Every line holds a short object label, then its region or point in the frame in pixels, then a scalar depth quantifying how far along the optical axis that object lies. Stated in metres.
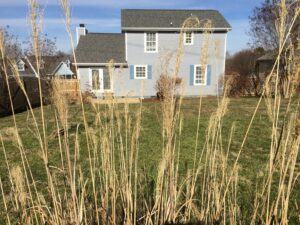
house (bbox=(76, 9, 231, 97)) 15.95
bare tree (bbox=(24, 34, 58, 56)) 20.90
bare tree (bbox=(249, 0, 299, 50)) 18.39
